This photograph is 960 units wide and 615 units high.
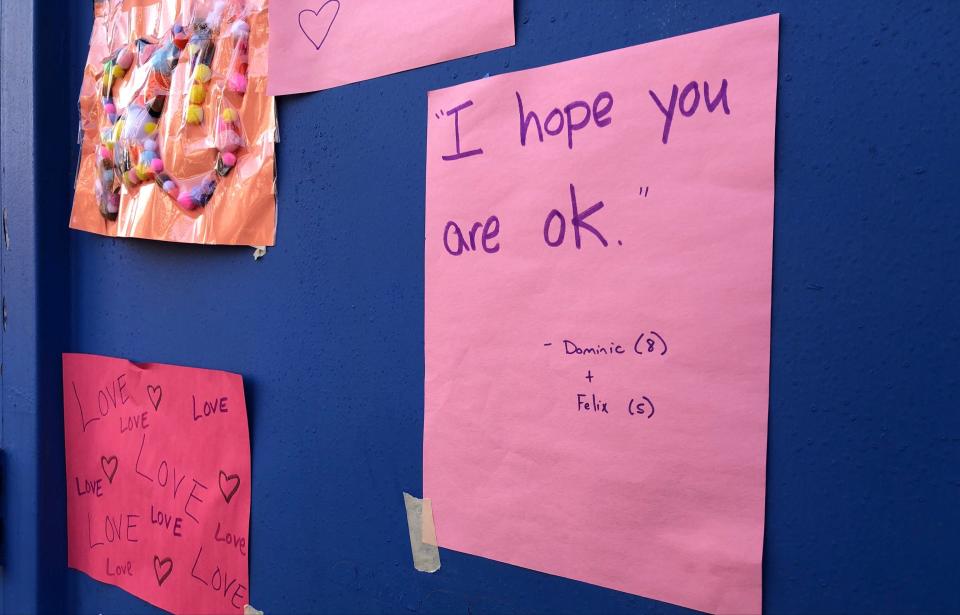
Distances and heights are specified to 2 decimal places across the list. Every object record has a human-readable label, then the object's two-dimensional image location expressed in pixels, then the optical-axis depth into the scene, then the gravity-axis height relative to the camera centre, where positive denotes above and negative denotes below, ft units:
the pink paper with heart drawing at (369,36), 2.24 +0.98
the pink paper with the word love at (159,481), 2.97 -1.02
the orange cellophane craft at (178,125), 2.83 +0.78
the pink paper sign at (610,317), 1.78 -0.08
